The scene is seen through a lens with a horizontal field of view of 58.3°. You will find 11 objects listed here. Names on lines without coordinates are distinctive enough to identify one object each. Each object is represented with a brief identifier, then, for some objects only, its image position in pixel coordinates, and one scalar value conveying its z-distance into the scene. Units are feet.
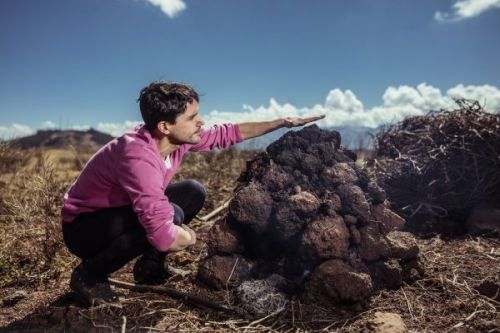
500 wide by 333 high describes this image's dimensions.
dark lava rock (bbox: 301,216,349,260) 9.45
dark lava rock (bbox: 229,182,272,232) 10.18
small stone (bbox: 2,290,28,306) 10.62
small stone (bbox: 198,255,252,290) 10.21
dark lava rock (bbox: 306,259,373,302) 9.21
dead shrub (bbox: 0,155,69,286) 11.98
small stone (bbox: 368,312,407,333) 8.49
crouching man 8.39
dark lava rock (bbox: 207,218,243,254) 10.44
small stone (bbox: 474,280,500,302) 9.71
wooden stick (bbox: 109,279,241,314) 9.46
